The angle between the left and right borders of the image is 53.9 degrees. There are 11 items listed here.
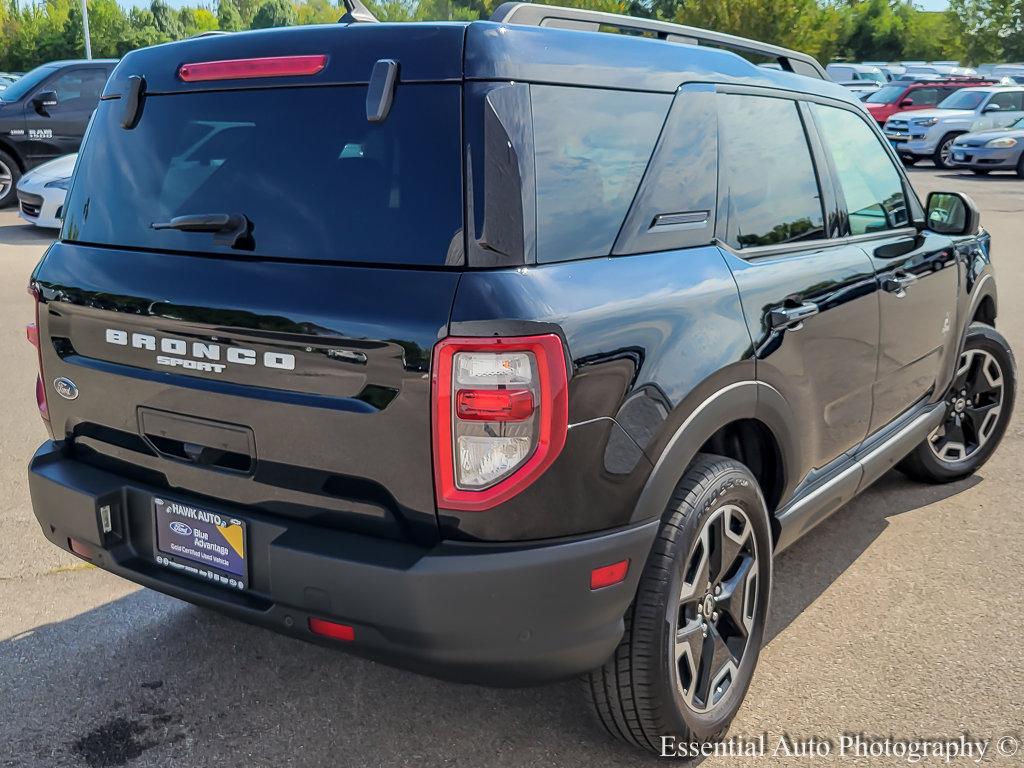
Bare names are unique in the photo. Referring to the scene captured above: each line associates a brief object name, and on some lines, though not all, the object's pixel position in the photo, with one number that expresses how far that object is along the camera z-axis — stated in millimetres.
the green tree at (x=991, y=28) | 55562
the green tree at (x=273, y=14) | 88188
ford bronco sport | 2258
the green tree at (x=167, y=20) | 62688
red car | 25031
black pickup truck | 14023
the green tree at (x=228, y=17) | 81681
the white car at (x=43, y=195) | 11883
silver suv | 22453
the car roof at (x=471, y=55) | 2322
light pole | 42031
